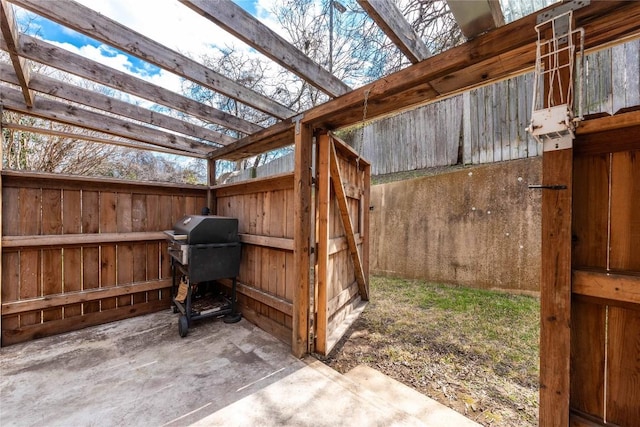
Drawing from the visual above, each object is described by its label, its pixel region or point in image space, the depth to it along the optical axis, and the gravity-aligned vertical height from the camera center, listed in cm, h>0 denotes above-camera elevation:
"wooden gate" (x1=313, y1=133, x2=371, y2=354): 241 -32
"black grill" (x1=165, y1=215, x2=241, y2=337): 265 -49
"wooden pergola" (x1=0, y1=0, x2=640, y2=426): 116 +9
